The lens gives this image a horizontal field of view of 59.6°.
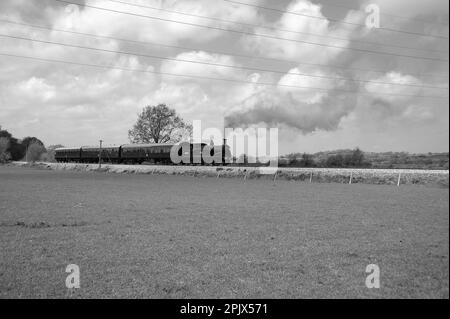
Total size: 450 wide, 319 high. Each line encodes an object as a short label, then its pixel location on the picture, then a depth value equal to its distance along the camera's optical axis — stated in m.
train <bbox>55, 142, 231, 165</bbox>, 56.50
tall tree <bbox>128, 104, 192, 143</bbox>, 77.12
